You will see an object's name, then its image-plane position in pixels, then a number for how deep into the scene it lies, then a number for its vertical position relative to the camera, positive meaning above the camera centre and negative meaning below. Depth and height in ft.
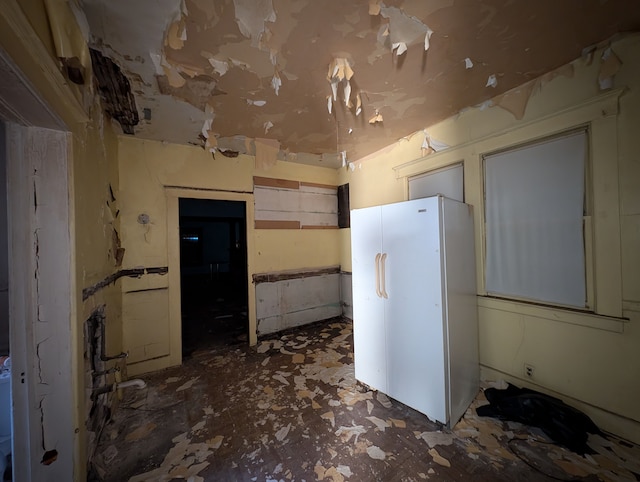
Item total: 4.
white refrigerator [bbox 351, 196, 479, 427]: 5.71 -1.83
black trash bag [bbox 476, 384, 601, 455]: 5.04 -4.29
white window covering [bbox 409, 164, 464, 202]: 7.91 +2.02
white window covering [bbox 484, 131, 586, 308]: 5.69 +0.40
